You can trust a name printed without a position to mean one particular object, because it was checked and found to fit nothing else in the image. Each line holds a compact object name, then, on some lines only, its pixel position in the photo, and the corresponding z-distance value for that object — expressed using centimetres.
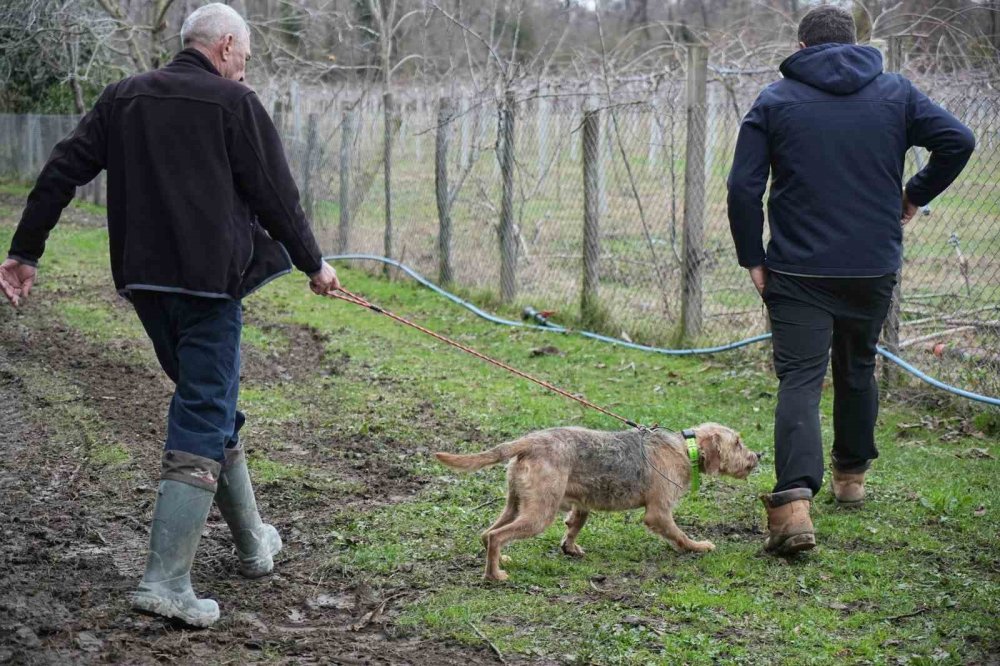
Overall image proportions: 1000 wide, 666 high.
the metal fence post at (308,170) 1541
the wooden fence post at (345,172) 1449
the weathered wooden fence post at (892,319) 760
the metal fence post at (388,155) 1348
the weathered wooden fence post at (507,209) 1110
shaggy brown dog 465
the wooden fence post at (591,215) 1005
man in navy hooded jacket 477
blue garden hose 704
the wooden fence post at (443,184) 1223
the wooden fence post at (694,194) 905
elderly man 400
